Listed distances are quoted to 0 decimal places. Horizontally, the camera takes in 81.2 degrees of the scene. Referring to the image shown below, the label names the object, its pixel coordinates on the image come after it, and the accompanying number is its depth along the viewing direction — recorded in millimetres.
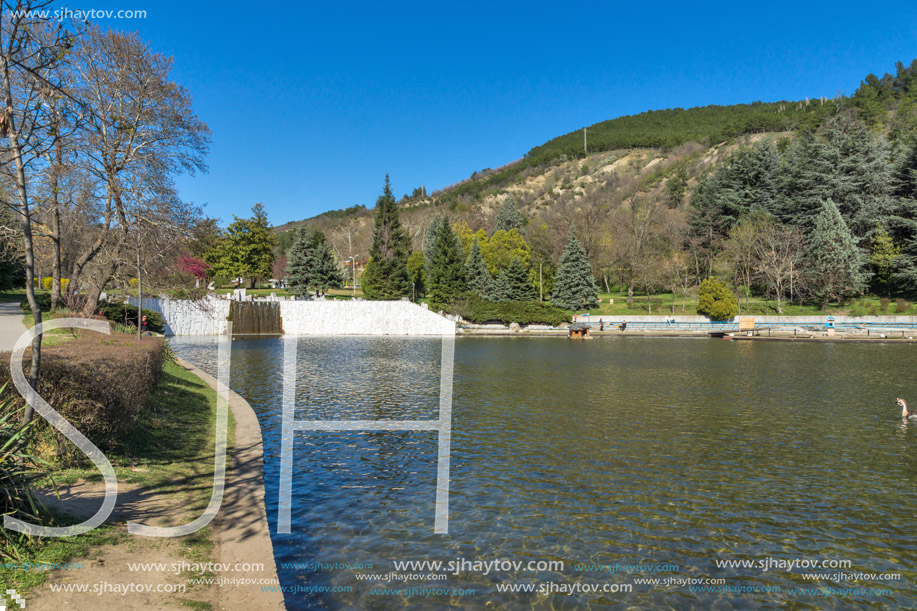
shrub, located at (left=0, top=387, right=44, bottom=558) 5031
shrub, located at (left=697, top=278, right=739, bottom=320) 46031
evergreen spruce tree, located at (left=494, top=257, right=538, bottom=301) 52500
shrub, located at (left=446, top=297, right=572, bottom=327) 47312
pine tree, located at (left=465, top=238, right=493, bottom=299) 55594
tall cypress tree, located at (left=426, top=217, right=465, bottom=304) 55094
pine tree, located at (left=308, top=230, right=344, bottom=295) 57562
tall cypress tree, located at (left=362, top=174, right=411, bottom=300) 56656
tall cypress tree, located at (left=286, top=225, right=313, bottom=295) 57656
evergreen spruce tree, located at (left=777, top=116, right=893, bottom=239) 50812
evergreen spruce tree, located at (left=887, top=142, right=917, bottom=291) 45875
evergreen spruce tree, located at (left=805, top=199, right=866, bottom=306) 47344
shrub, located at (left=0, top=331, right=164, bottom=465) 7141
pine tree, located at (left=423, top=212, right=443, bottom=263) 74188
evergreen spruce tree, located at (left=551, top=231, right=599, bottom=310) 52344
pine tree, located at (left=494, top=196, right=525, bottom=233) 82875
